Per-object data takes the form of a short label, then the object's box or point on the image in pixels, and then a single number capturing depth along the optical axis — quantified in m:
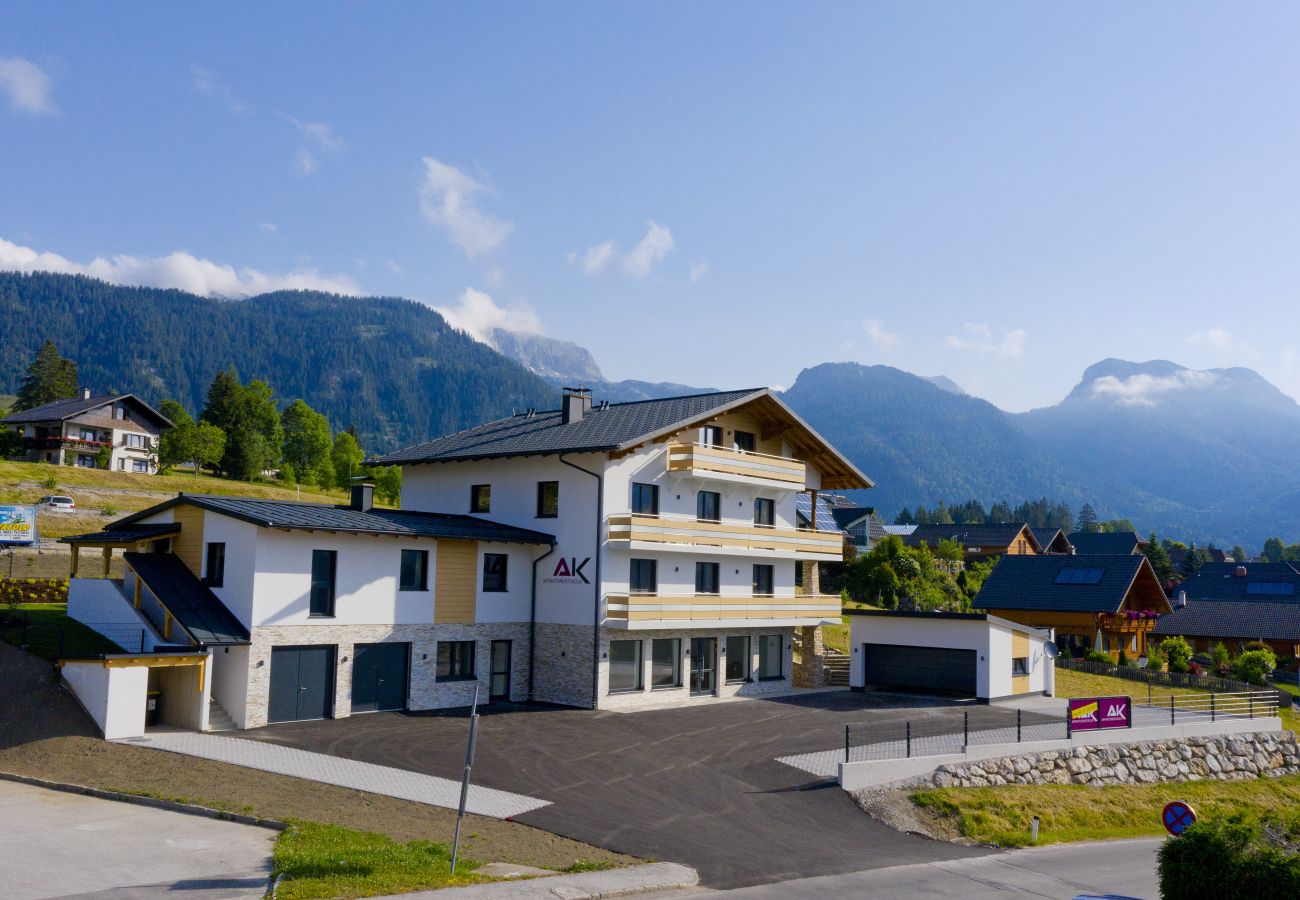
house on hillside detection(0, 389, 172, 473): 95.69
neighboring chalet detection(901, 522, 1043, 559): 118.88
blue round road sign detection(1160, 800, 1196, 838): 14.59
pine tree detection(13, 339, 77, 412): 129.38
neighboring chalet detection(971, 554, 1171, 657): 59.06
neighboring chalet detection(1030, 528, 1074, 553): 119.31
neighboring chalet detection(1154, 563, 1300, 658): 64.94
